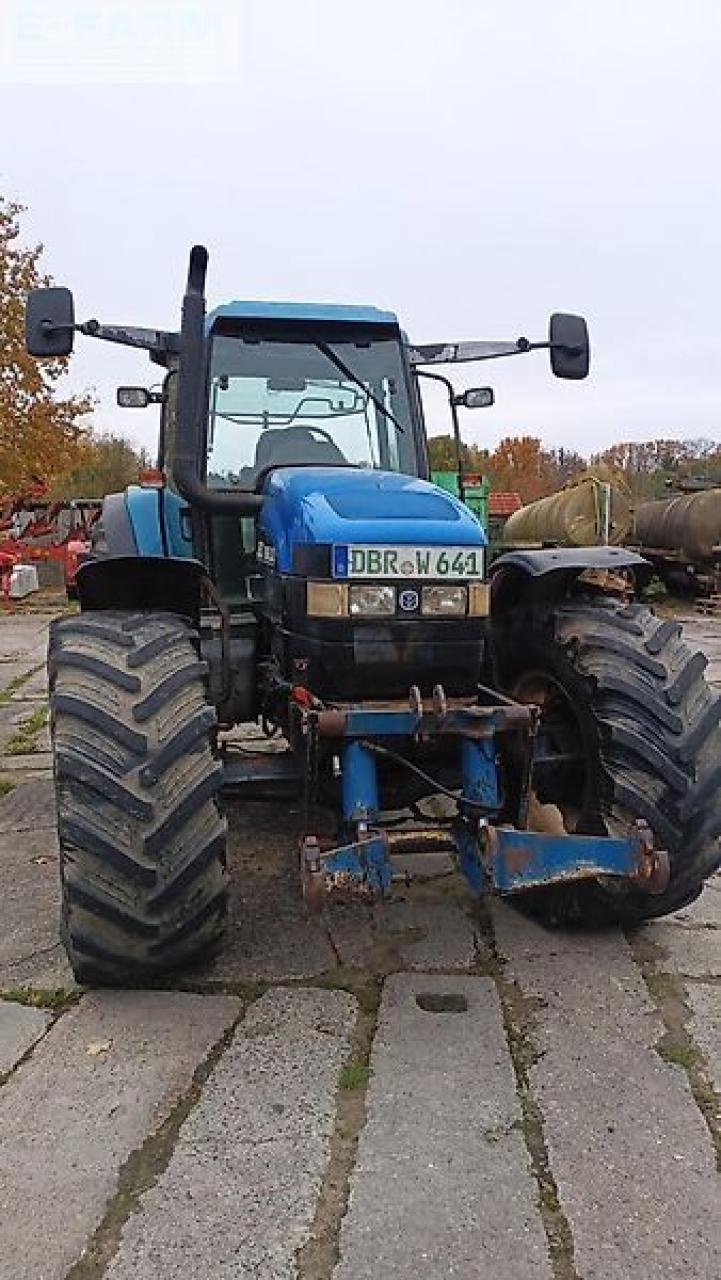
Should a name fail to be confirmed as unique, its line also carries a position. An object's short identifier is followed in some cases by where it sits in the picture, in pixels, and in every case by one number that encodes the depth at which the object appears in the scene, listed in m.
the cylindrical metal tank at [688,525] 17.41
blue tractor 3.32
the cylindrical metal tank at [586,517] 17.56
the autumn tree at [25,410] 19.67
